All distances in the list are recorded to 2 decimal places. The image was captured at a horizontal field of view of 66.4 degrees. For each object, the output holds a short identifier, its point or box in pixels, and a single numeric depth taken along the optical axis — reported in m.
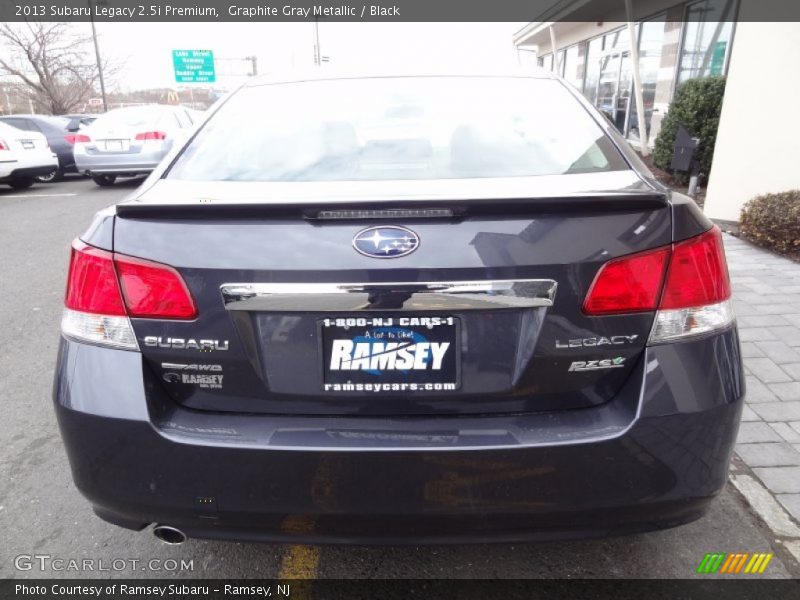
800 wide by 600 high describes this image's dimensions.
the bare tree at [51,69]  27.27
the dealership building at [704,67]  6.70
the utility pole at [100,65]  28.14
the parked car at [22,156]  11.30
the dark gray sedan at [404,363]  1.55
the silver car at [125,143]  11.66
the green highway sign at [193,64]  36.16
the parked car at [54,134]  13.73
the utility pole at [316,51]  35.35
